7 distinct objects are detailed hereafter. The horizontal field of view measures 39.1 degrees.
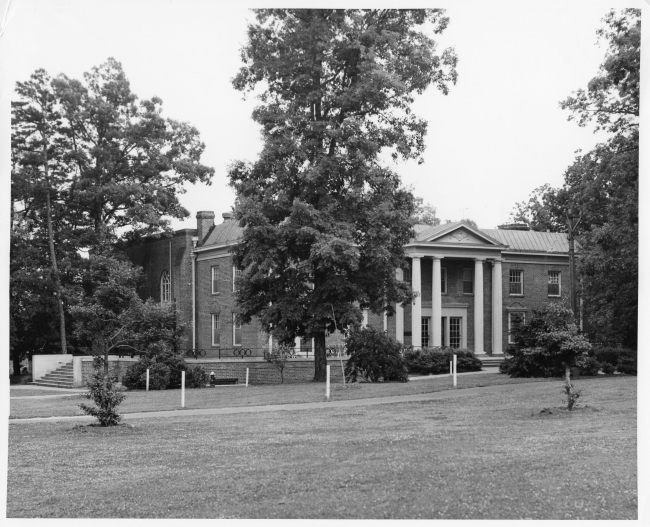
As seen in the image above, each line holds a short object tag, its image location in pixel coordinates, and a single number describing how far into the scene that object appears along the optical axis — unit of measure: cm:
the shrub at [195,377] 2866
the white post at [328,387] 2200
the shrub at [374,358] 2783
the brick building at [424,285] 3738
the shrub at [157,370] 2770
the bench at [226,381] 3192
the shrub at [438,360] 3372
